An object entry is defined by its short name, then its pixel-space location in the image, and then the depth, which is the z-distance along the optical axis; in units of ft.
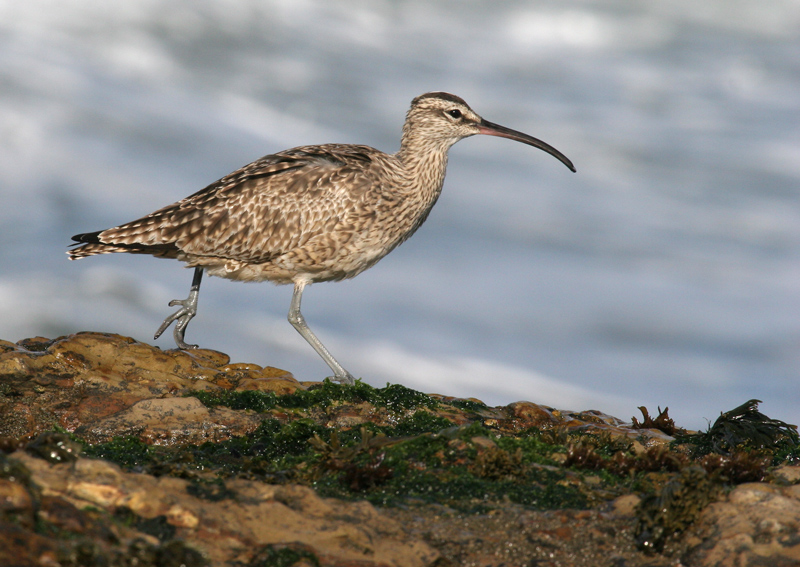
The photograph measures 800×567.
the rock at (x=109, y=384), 49.98
